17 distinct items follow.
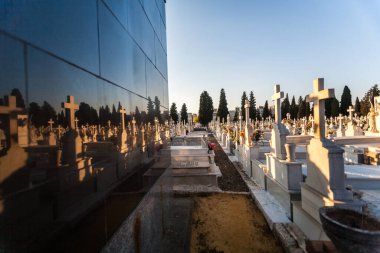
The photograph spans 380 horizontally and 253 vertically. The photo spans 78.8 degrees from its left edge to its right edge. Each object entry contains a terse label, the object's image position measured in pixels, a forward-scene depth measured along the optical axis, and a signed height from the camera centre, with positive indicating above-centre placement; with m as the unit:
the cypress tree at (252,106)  68.31 +5.79
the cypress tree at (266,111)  74.38 +4.49
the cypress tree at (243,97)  67.95 +8.55
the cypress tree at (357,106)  60.20 +4.35
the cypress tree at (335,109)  58.12 +3.52
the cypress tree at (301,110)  64.12 +3.90
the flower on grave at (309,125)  20.14 -0.11
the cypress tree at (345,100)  60.10 +6.01
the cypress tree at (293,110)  68.21 +4.24
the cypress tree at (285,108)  70.97 +5.07
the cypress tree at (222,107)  69.94 +5.82
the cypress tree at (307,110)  62.88 +3.76
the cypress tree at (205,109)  73.62 +5.70
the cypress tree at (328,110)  62.20 +3.55
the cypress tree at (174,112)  74.06 +4.95
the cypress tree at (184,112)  83.81 +5.59
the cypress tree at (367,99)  51.44 +5.95
